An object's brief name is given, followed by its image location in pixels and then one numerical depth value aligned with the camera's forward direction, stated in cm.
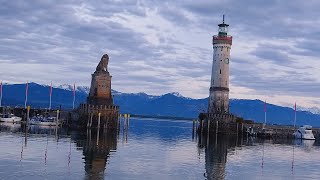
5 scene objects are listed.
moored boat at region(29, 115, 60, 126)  11505
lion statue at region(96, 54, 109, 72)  11162
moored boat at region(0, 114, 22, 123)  12096
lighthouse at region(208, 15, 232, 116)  10825
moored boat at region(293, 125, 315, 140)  11406
